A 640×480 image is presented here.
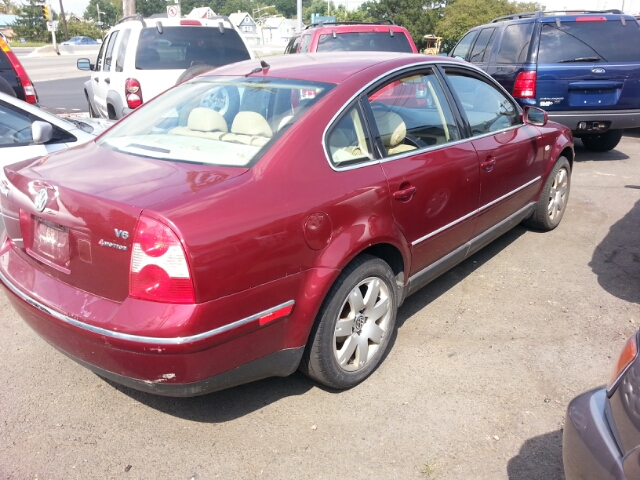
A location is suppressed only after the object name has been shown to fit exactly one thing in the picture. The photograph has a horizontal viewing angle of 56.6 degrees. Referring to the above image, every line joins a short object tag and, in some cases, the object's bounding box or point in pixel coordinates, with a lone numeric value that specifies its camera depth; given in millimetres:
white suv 7708
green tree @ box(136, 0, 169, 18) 96312
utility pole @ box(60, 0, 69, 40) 58719
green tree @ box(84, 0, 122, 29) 100500
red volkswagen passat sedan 2406
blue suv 7762
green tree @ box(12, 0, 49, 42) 62469
